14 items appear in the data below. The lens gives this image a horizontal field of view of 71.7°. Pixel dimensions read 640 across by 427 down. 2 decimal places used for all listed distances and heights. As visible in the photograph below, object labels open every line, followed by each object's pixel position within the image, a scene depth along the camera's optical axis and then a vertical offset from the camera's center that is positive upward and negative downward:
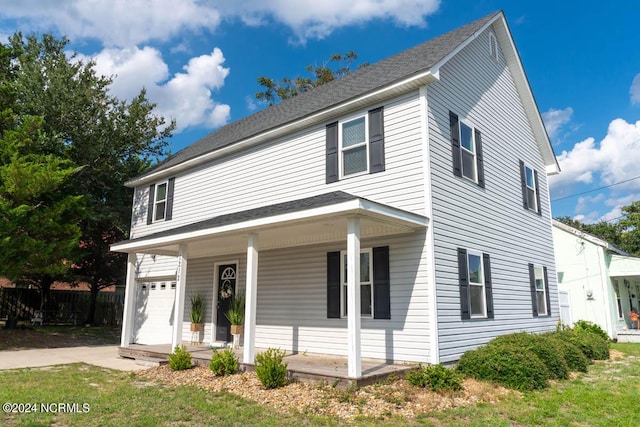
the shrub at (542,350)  8.69 -0.85
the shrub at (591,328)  14.51 -0.69
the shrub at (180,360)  9.13 -1.13
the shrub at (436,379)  7.17 -1.18
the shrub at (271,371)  7.25 -1.08
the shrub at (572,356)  9.74 -1.08
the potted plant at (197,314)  12.43 -0.27
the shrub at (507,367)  7.75 -1.08
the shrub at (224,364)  8.27 -1.09
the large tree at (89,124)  16.80 +7.32
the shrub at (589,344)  11.41 -0.98
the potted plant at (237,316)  10.85 -0.28
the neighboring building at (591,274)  16.89 +1.26
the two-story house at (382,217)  8.57 +1.83
